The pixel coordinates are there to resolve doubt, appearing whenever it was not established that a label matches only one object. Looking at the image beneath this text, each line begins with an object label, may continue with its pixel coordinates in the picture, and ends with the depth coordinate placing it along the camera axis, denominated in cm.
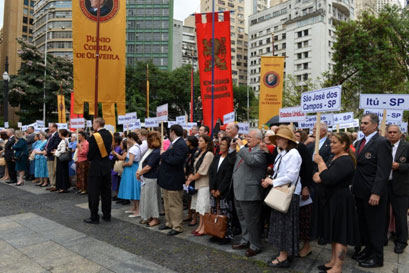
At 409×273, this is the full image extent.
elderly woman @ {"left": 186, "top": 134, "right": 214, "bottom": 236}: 591
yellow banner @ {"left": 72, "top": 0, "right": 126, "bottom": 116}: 896
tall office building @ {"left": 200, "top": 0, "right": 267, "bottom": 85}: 9844
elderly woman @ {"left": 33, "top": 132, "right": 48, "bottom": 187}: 1122
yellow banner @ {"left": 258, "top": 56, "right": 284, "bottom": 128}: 1198
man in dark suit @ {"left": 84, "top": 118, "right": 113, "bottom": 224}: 668
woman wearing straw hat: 444
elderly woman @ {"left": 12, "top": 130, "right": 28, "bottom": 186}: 1146
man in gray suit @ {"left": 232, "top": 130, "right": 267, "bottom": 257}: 496
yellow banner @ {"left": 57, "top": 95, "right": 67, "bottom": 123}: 1800
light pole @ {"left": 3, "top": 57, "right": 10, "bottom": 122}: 1841
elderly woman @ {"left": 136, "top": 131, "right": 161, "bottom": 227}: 661
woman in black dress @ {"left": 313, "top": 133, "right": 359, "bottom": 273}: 421
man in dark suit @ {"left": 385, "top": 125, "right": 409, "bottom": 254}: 529
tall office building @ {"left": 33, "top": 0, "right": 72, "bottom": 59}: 7431
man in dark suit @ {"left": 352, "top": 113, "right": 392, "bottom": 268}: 438
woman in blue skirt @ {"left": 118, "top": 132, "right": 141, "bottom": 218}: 742
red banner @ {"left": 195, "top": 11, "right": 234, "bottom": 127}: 927
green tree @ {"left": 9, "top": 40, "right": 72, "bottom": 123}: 3070
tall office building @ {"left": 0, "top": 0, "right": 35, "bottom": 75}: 6900
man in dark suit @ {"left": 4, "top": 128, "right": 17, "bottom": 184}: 1185
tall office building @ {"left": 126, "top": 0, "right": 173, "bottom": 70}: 6994
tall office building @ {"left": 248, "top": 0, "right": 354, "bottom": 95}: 6738
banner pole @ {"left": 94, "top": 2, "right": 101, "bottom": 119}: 896
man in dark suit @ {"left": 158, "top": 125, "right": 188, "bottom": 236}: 606
